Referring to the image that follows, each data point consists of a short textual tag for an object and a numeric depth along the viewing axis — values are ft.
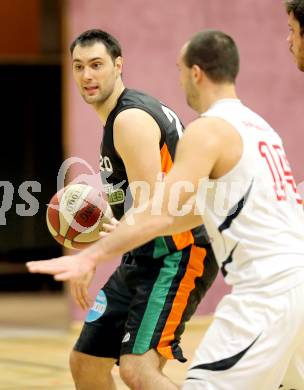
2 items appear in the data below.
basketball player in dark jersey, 27.20
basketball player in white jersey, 20.92
